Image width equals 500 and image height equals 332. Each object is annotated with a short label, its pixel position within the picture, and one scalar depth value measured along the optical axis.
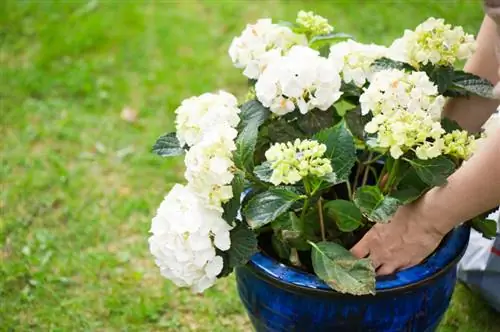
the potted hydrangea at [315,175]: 2.14
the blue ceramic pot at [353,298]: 2.18
